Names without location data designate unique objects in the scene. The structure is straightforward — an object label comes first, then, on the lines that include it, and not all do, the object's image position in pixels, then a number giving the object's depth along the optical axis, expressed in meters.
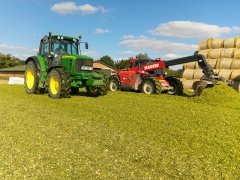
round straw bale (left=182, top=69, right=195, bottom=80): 12.74
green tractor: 7.59
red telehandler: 9.07
